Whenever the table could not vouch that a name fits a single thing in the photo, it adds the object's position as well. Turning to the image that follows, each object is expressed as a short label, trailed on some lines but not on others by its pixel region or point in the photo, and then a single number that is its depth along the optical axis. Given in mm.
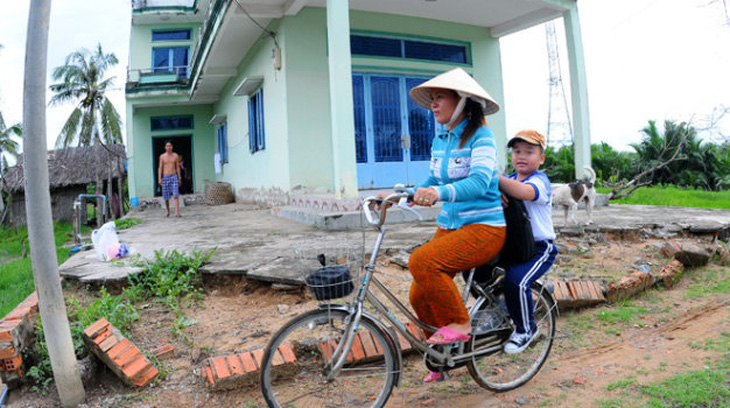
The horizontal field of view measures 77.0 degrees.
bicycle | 1986
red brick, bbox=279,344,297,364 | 2277
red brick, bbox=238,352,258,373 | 2391
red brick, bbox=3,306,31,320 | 2752
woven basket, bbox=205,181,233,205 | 13305
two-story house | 7578
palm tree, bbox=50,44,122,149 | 21359
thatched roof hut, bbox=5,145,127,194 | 17875
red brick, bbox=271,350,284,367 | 2163
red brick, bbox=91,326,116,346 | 2562
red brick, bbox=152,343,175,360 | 2684
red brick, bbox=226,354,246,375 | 2369
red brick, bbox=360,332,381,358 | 2270
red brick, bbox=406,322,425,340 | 2320
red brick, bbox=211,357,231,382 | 2340
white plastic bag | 4371
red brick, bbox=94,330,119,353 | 2515
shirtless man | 9562
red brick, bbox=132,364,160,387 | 2420
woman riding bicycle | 2047
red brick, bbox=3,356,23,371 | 2459
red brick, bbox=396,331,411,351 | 2682
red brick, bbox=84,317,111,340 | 2604
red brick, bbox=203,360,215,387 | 2336
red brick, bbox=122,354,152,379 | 2408
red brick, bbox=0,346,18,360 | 2439
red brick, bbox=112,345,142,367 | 2447
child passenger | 2244
